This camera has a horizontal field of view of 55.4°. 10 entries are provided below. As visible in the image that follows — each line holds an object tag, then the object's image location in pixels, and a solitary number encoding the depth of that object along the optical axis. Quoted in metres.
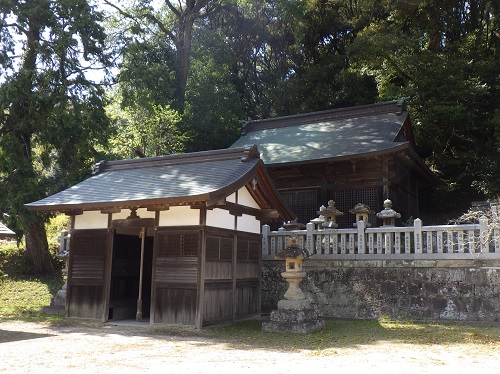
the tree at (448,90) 22.59
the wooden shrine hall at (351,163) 16.44
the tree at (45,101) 16.66
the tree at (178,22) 30.34
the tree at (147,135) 25.16
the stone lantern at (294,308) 10.41
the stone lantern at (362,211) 13.95
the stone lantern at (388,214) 13.67
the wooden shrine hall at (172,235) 10.82
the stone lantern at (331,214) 14.67
